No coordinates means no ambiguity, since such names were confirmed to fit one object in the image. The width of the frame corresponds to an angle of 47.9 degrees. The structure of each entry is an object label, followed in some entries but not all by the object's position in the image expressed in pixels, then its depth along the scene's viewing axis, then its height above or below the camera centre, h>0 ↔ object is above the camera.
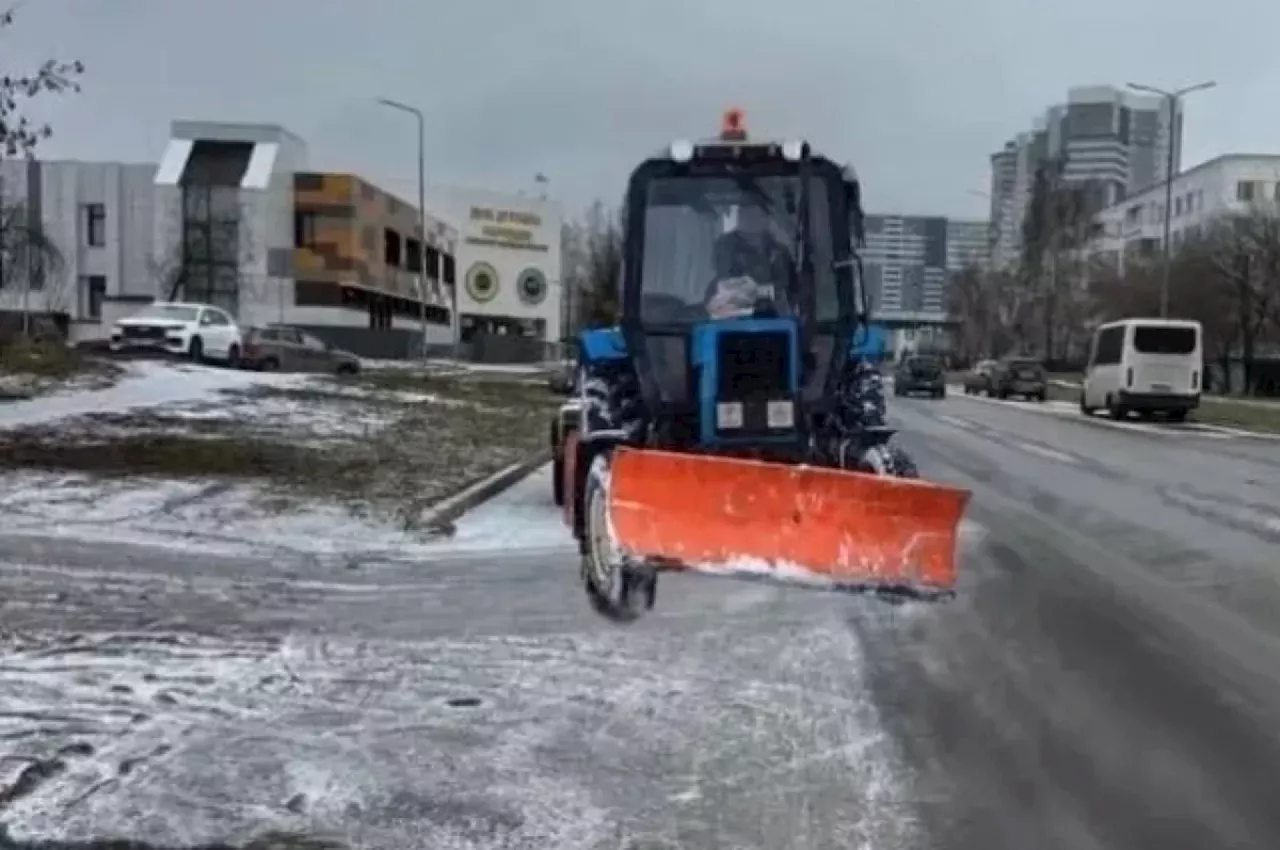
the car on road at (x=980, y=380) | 62.88 -1.42
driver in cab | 10.15 +0.55
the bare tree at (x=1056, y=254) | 95.25 +6.56
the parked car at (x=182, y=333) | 39.28 -0.14
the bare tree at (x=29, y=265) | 50.41 +2.68
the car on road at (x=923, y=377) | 59.03 -1.23
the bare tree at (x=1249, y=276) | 65.12 +3.63
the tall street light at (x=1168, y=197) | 54.03 +5.97
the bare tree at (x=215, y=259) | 77.00 +3.75
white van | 38.56 -0.34
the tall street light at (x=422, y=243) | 72.65 +5.50
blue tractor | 9.63 +0.03
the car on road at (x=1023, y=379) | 57.81 -1.18
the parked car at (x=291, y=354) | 43.16 -0.73
